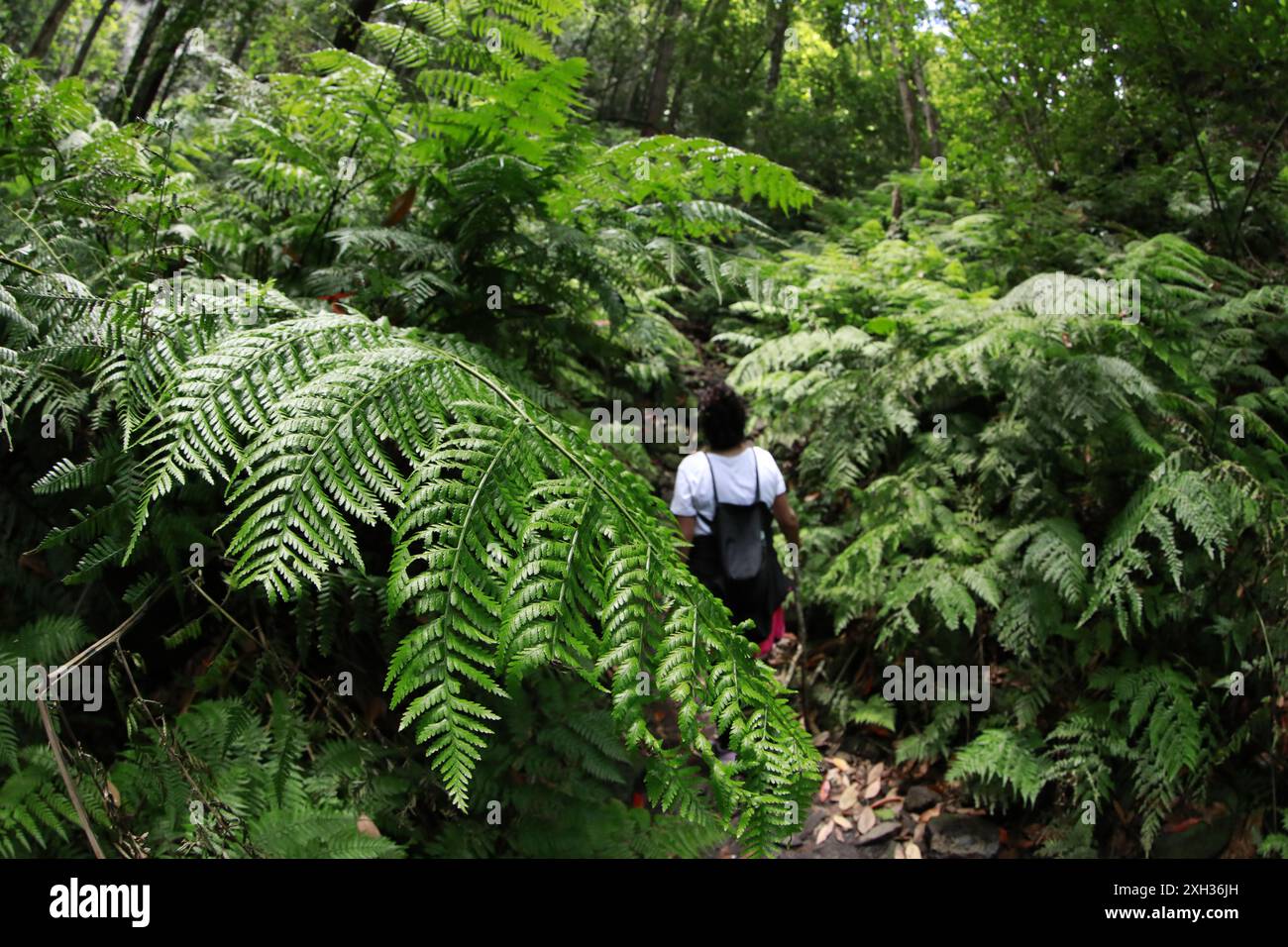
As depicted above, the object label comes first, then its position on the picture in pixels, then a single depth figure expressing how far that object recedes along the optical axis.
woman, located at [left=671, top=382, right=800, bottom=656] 3.60
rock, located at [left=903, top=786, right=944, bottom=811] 3.95
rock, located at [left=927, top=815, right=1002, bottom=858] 3.65
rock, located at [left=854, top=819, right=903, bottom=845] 3.79
